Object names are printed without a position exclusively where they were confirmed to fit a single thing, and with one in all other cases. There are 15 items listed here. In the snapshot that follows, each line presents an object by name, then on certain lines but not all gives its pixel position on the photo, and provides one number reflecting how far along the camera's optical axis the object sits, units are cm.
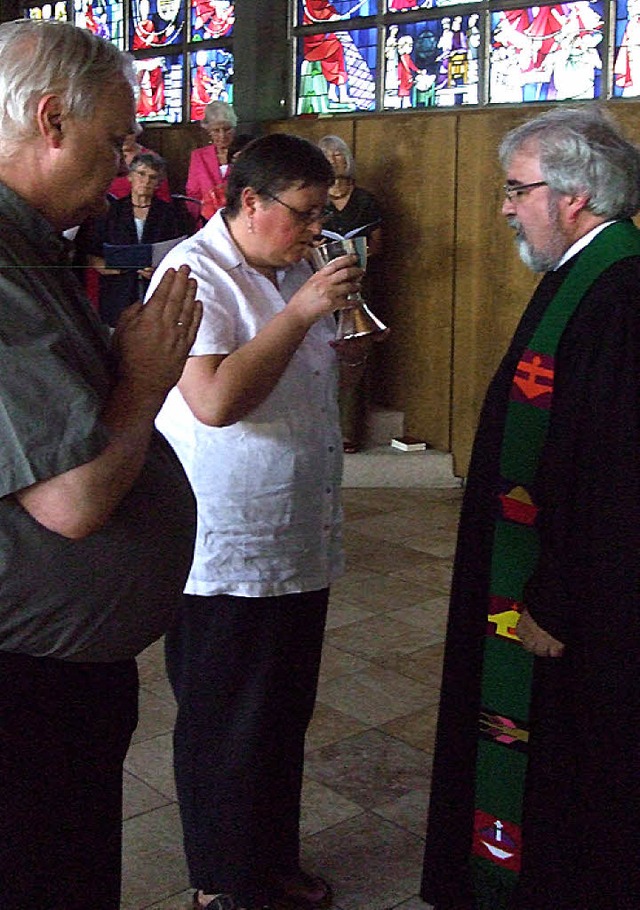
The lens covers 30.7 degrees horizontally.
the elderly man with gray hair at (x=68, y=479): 142
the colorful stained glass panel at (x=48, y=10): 991
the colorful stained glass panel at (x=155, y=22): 860
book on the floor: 672
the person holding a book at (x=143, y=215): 610
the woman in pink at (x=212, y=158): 706
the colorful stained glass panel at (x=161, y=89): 867
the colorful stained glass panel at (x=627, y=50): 587
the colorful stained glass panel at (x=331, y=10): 712
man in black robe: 208
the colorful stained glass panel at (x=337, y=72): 715
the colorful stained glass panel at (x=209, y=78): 813
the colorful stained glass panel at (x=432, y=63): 657
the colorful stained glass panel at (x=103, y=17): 923
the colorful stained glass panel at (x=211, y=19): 809
